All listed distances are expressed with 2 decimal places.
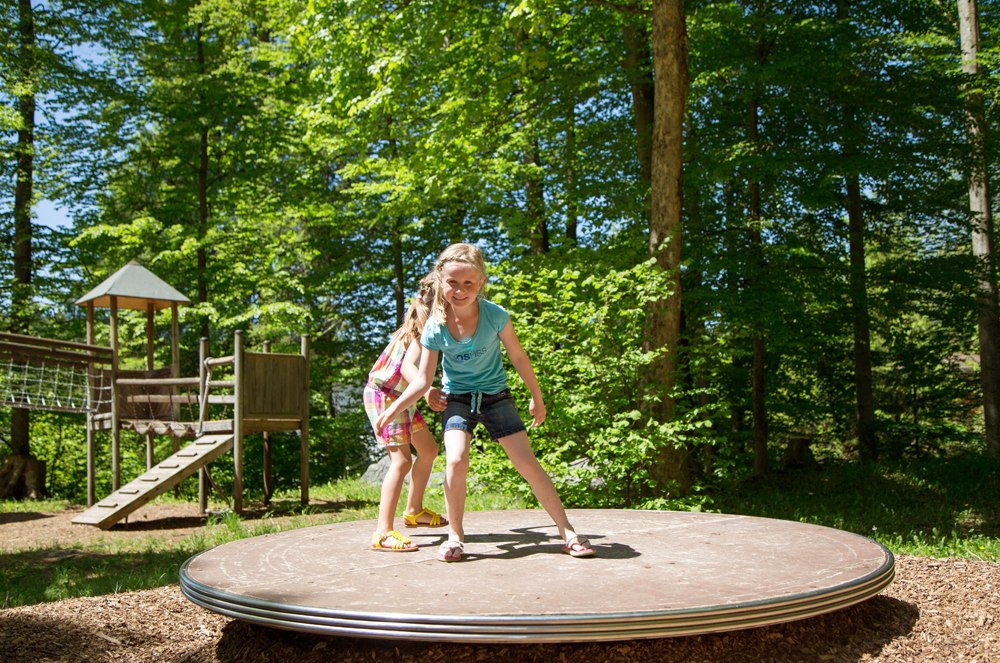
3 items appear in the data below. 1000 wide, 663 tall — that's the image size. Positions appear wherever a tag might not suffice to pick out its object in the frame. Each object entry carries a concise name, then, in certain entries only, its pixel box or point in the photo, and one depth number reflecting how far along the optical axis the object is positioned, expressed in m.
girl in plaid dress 4.50
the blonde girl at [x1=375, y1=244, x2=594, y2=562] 4.07
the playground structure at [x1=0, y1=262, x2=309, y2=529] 11.16
